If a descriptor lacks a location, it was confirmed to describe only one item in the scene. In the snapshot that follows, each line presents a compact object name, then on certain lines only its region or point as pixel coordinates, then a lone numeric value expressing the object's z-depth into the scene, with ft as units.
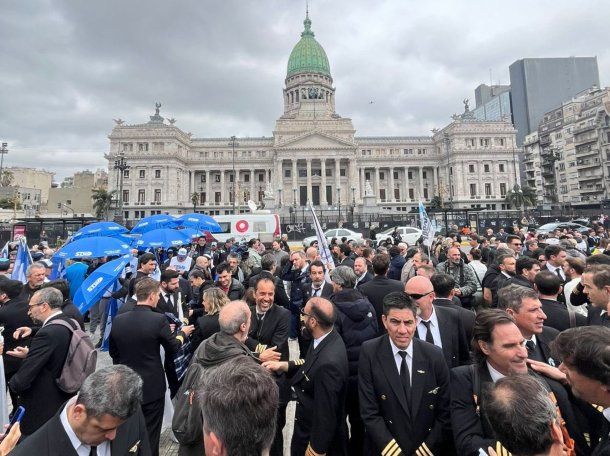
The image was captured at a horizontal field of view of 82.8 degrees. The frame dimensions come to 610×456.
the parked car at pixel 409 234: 82.74
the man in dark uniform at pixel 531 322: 10.31
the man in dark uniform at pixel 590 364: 6.61
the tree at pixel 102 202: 173.17
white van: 86.68
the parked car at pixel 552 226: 79.77
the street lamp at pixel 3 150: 153.89
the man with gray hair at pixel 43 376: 10.64
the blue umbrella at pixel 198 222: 50.21
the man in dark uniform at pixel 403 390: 9.67
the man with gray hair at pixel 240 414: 5.47
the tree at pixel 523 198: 178.29
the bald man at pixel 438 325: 12.60
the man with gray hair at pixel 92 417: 6.62
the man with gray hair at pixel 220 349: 8.68
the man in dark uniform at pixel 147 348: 12.50
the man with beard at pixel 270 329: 11.75
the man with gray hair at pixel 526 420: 5.66
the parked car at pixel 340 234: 85.61
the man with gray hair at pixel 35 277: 17.69
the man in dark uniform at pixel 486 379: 8.13
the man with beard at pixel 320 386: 10.09
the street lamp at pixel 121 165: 114.21
